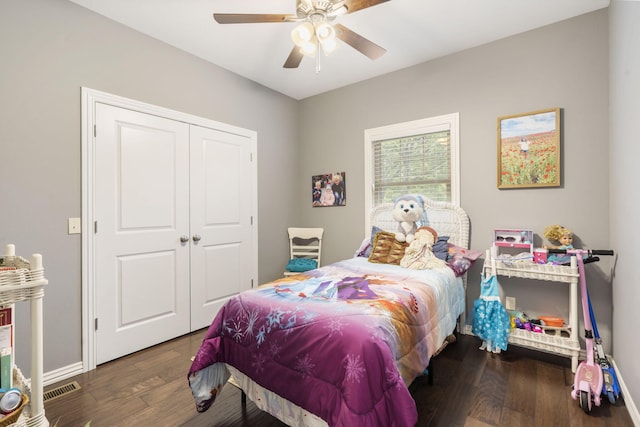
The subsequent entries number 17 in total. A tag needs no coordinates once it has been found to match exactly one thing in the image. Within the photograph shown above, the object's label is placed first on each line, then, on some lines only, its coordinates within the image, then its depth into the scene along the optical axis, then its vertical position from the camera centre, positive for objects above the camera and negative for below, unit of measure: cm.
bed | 132 -67
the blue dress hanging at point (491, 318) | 247 -85
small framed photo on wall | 394 +30
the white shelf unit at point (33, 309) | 81 -26
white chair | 408 -41
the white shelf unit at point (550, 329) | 227 -74
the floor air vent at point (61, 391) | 204 -119
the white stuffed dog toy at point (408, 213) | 296 -1
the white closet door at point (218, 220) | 314 -7
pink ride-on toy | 184 -101
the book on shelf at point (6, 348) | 85 -37
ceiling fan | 192 +123
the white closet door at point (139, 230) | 249 -14
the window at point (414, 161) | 317 +57
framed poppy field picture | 262 +54
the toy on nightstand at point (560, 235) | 247 -19
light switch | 232 -9
